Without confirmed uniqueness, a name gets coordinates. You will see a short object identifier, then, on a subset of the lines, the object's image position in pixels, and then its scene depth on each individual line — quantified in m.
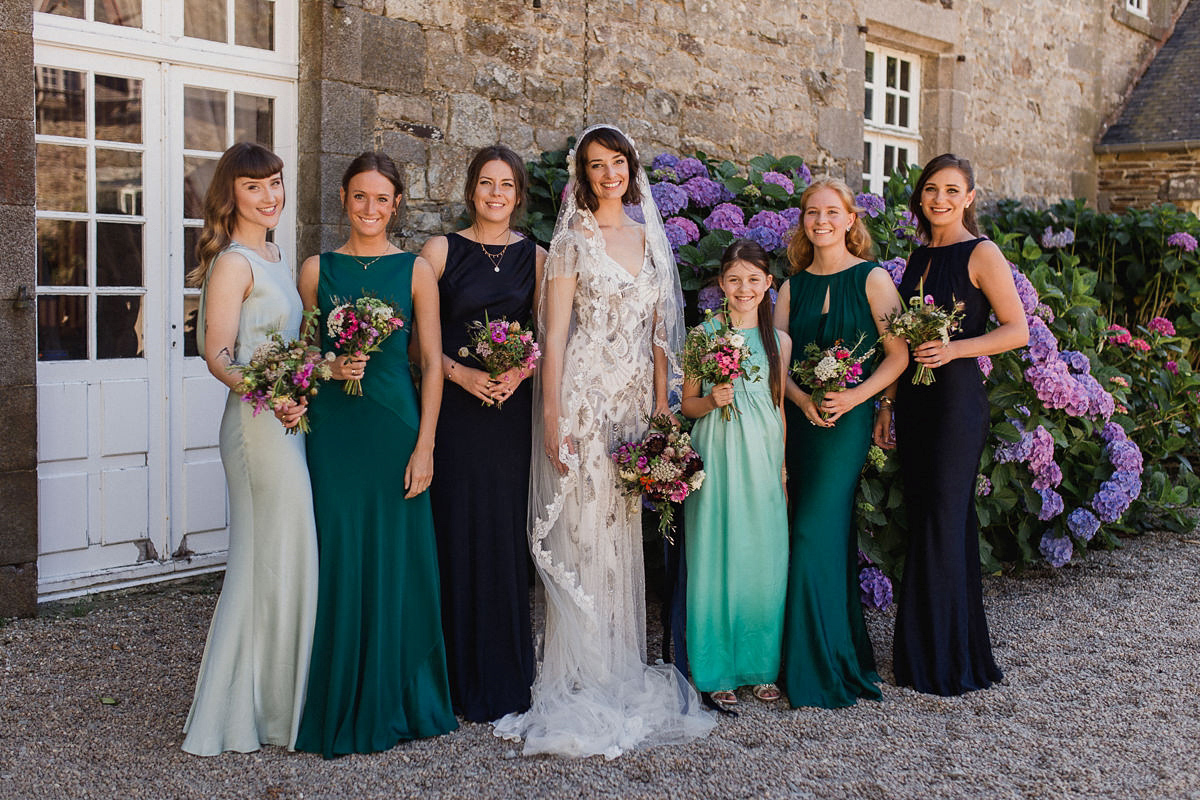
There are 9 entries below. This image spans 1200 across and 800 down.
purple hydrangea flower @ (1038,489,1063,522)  5.17
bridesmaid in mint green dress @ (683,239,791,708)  3.74
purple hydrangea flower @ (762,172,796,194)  6.20
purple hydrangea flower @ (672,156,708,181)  6.24
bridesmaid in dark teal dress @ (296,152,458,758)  3.34
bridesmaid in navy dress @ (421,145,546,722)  3.59
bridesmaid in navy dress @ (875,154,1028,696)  3.89
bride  3.59
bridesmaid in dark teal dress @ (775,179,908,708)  3.77
